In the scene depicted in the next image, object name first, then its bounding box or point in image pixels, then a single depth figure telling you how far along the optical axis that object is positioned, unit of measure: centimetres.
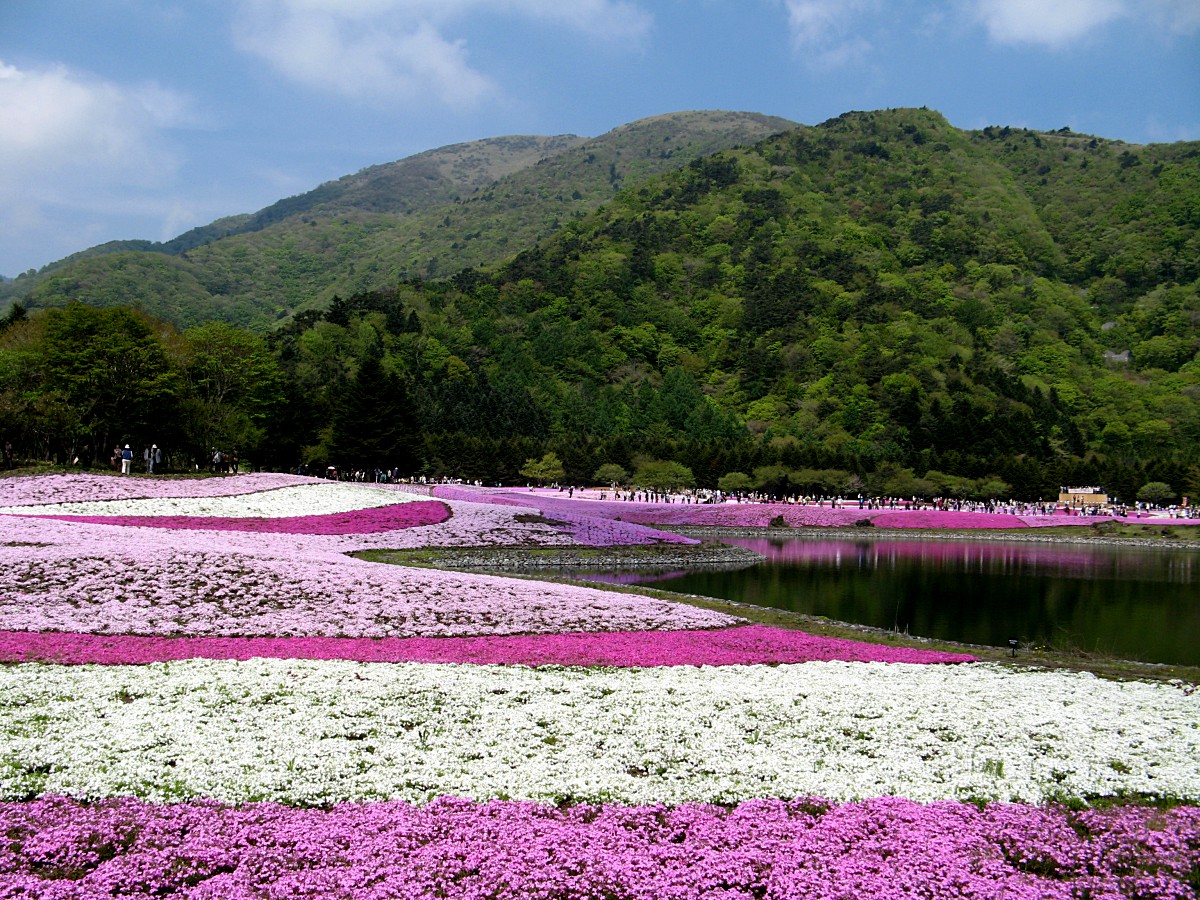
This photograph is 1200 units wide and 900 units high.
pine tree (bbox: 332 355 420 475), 6888
